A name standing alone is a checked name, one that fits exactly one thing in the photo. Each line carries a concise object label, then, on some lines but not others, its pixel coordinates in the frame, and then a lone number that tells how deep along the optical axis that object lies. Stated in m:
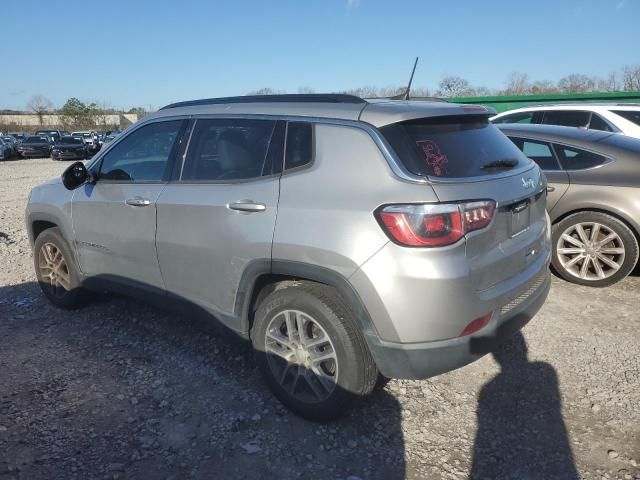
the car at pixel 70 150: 28.23
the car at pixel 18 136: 36.83
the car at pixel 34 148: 30.66
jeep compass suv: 2.41
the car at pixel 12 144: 30.55
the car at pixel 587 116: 8.57
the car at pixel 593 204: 4.67
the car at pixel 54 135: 33.75
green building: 16.33
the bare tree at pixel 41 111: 75.77
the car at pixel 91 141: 30.95
